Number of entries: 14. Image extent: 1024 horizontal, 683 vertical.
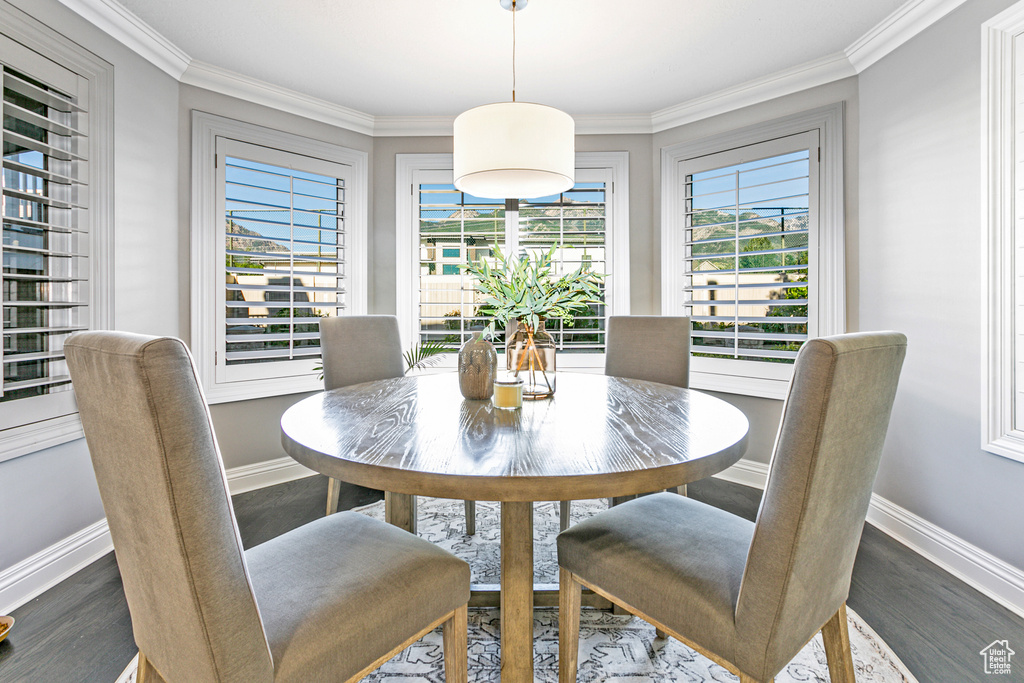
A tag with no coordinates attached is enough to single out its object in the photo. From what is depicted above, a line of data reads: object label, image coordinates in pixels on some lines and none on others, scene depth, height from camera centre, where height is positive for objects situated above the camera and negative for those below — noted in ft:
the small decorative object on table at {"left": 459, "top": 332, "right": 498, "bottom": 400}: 5.53 -0.33
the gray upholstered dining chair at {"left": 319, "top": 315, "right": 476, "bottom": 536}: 7.64 -0.21
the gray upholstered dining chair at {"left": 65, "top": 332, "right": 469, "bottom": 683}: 2.24 -1.22
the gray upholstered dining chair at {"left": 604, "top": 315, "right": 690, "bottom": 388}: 7.85 -0.16
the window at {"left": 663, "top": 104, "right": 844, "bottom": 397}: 9.32 +1.71
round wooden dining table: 3.19 -0.83
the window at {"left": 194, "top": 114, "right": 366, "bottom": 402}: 9.53 +1.80
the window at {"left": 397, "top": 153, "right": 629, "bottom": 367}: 11.59 +2.46
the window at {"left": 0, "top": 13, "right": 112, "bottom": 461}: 6.15 +1.64
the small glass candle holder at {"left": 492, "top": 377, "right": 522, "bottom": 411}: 5.08 -0.57
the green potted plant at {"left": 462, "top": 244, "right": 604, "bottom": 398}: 5.14 +0.42
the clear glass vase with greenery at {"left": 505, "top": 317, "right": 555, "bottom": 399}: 5.49 -0.19
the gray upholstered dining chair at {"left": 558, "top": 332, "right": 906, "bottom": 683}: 2.68 -1.45
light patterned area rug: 4.78 -3.27
